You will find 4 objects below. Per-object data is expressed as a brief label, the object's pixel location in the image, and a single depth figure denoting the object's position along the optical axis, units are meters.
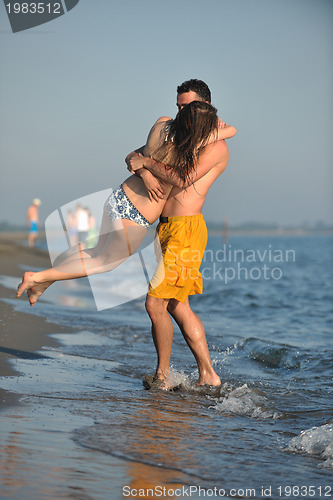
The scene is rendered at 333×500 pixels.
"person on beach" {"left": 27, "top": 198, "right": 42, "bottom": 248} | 48.62
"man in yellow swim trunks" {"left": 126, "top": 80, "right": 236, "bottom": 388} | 7.98
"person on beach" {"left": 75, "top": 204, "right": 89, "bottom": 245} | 38.99
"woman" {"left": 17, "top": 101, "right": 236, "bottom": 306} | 7.76
